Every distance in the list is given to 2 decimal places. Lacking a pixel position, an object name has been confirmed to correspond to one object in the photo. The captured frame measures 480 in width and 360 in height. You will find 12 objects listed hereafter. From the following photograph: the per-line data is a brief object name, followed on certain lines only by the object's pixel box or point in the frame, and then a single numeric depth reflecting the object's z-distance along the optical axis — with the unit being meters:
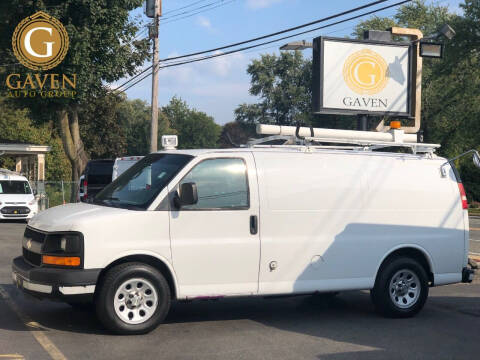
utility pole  25.86
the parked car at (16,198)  25.03
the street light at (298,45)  17.80
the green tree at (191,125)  110.56
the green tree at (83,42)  29.05
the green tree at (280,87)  75.88
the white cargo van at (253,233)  7.28
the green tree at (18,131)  53.06
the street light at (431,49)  18.67
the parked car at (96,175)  24.16
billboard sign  18.81
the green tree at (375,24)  57.59
